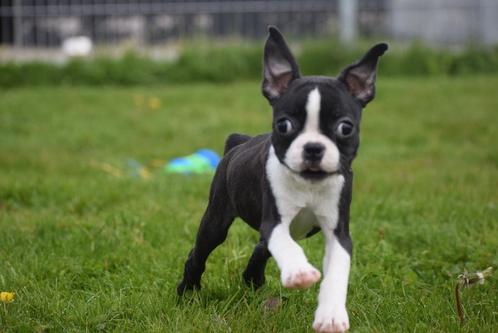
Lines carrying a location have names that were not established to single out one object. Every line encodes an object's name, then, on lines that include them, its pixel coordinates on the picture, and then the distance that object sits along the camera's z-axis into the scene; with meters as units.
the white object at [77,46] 13.46
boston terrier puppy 2.85
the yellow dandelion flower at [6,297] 3.70
